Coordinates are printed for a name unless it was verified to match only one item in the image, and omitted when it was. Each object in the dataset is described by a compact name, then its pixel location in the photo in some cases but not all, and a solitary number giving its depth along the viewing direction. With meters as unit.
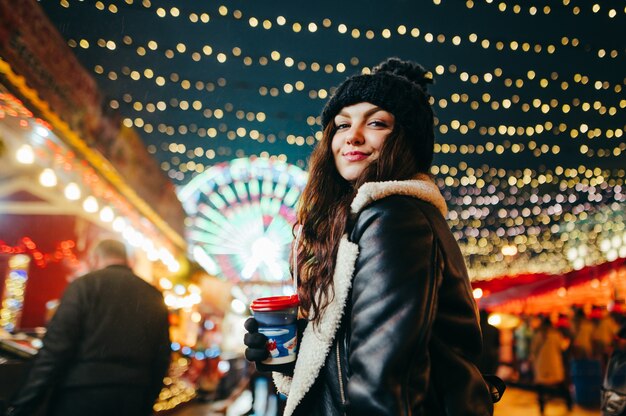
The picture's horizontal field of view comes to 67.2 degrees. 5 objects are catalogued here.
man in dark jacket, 2.95
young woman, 1.08
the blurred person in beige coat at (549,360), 9.66
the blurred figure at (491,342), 6.48
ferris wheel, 16.64
